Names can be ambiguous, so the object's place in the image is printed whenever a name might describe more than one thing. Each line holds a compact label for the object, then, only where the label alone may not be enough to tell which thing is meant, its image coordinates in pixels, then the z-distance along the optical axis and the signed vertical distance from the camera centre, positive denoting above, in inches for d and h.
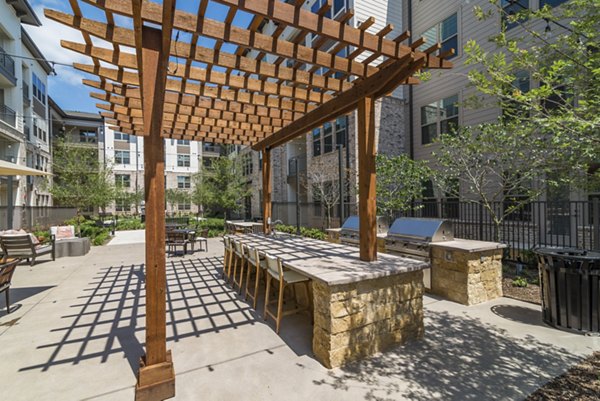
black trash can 142.5 -47.3
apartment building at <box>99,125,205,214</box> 1381.6 +203.8
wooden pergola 106.5 +70.4
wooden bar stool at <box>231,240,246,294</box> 219.3 -42.3
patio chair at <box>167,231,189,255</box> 363.1 -48.7
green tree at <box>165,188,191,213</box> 1070.9 +19.5
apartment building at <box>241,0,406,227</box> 505.4 +113.5
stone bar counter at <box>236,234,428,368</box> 121.4 -48.4
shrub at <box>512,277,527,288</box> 225.3 -67.9
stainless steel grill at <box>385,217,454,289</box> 214.4 -29.9
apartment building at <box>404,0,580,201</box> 389.7 +194.4
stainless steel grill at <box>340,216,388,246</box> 300.4 -33.3
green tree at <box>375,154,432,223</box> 366.6 +23.5
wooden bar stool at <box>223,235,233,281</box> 252.5 -53.2
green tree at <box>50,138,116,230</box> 643.5 +51.1
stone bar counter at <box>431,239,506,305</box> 191.5 -51.0
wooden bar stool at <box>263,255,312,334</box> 153.9 -43.4
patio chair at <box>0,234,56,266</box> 291.4 -44.5
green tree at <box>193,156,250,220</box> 689.6 +34.7
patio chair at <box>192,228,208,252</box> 476.6 -55.5
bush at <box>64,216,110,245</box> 510.0 -61.0
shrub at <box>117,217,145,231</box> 817.0 -69.4
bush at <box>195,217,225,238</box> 620.5 -59.3
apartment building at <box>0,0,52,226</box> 674.8 +267.5
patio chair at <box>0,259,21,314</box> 177.3 -46.6
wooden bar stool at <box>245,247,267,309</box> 187.5 -41.9
